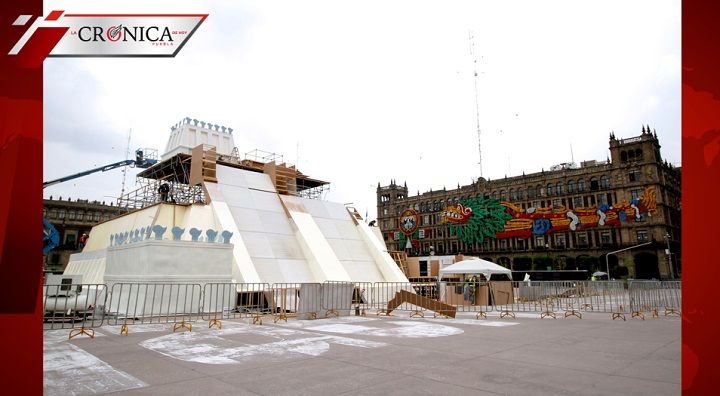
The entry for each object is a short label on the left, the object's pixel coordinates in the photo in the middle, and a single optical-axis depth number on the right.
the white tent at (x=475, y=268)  20.92
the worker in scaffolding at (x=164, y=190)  27.61
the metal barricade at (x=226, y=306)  13.22
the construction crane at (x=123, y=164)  51.62
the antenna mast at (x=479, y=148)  66.86
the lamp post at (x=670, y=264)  56.44
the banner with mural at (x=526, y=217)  62.72
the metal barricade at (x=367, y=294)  21.95
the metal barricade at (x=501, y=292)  20.05
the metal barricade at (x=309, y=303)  13.11
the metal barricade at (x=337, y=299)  13.80
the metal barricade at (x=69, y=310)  11.06
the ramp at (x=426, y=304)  14.08
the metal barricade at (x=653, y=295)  16.08
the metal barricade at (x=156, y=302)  12.92
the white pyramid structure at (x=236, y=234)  14.61
